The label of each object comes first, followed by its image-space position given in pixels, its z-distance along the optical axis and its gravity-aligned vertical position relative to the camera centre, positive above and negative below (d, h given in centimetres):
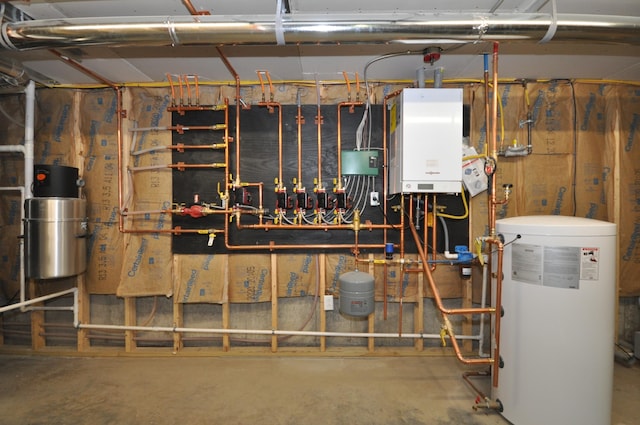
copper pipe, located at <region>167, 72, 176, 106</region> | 239 +104
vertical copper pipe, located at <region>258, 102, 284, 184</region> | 239 +71
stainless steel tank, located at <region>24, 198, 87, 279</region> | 212 -24
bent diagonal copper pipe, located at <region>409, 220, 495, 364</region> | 169 -67
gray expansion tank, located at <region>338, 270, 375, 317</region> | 206 -68
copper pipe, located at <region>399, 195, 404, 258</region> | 230 -16
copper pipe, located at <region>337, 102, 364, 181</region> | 237 +76
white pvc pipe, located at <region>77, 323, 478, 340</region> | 237 -111
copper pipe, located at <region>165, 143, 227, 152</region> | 238 +54
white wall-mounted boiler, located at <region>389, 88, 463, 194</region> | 195 +49
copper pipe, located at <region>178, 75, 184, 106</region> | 240 +103
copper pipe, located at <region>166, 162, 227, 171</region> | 242 +38
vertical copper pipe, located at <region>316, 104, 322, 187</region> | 239 +58
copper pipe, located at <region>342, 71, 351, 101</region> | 228 +108
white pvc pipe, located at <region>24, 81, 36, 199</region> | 224 +65
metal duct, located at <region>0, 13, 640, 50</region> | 148 +99
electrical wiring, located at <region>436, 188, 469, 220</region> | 236 -6
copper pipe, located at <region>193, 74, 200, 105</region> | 237 +106
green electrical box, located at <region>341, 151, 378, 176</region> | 236 +39
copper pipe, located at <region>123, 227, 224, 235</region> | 239 -21
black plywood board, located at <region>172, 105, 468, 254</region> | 243 +38
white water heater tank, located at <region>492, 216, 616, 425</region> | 148 -63
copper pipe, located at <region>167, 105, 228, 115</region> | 241 +90
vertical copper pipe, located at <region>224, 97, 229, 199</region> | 237 +61
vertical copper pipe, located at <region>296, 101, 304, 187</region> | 238 +63
